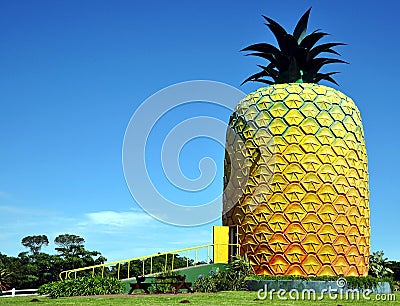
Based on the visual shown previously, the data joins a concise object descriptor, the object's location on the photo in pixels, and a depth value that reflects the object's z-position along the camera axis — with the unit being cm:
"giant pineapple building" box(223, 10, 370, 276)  2658
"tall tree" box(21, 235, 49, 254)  5033
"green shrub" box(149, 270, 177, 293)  2389
